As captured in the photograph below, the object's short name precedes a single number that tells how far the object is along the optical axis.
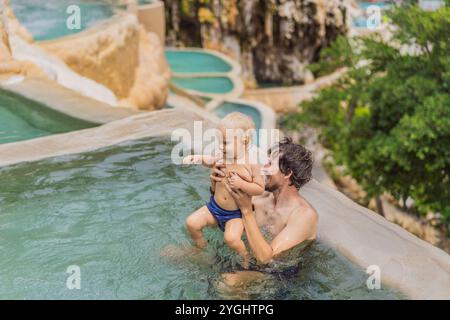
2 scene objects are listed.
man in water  2.98
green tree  7.58
